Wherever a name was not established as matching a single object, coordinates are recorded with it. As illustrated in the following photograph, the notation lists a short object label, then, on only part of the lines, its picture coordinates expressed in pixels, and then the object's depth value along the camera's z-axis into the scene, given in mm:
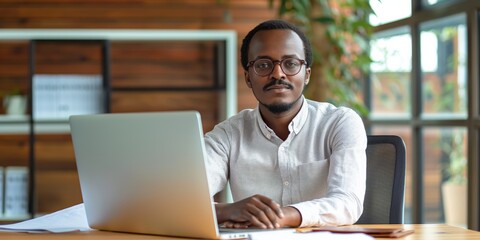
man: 2193
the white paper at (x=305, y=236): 1688
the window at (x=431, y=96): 3922
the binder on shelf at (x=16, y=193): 5070
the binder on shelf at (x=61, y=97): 5086
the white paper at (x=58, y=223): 1983
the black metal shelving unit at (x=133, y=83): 5066
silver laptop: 1706
